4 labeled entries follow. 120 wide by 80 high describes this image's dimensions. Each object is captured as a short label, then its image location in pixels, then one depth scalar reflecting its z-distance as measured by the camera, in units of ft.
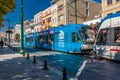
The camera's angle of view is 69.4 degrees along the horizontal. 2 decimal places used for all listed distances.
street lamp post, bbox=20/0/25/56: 26.84
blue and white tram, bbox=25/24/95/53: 26.74
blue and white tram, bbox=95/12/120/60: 18.47
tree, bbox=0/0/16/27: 14.38
